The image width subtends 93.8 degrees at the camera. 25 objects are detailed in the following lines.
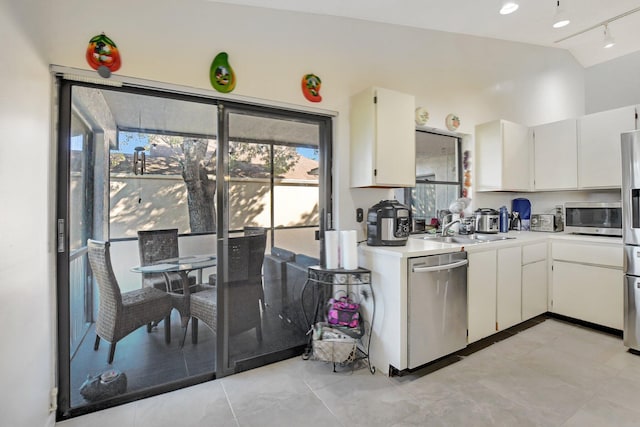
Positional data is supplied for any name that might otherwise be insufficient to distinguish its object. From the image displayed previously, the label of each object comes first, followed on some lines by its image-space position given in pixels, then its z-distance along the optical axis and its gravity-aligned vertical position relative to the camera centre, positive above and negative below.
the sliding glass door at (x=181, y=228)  1.86 -0.09
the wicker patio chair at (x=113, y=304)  1.92 -0.59
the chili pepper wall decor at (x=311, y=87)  2.46 +1.06
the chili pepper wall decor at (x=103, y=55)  1.74 +0.95
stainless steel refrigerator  2.46 -0.15
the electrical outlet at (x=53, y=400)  1.70 -1.06
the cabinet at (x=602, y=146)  3.04 +0.73
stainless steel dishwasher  2.17 -0.70
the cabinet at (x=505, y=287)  2.56 -0.68
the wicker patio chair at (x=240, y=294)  2.24 -0.60
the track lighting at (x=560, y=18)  2.91 +2.10
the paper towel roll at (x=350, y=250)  2.35 -0.27
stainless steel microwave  2.99 -0.04
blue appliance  3.90 +0.07
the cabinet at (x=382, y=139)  2.49 +0.65
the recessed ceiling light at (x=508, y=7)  2.77 +1.97
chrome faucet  2.92 -0.12
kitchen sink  2.99 -0.24
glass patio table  2.11 -0.40
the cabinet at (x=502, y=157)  3.49 +0.69
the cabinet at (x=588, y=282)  2.82 -0.68
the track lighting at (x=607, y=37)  3.30 +1.98
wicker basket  2.23 -1.00
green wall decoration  2.08 +1.00
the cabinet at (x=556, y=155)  3.41 +0.70
